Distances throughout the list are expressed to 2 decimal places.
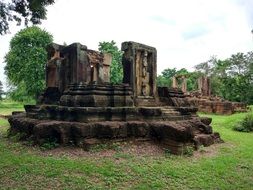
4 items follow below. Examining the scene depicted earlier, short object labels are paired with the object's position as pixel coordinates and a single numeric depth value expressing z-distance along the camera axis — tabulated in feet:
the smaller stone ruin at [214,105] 50.53
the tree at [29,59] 71.33
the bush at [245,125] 29.65
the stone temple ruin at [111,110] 16.38
